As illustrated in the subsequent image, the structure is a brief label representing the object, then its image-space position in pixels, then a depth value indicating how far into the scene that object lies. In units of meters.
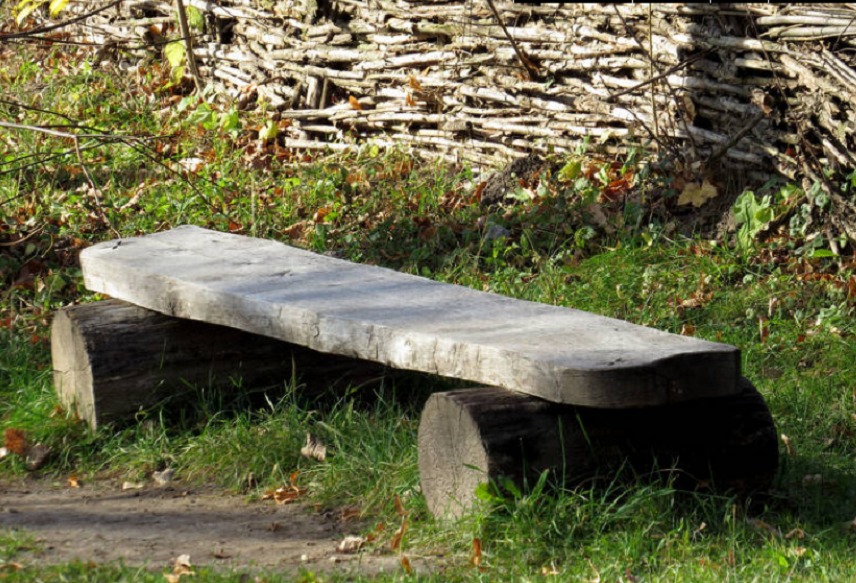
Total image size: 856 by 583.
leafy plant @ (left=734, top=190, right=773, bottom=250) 11.65
